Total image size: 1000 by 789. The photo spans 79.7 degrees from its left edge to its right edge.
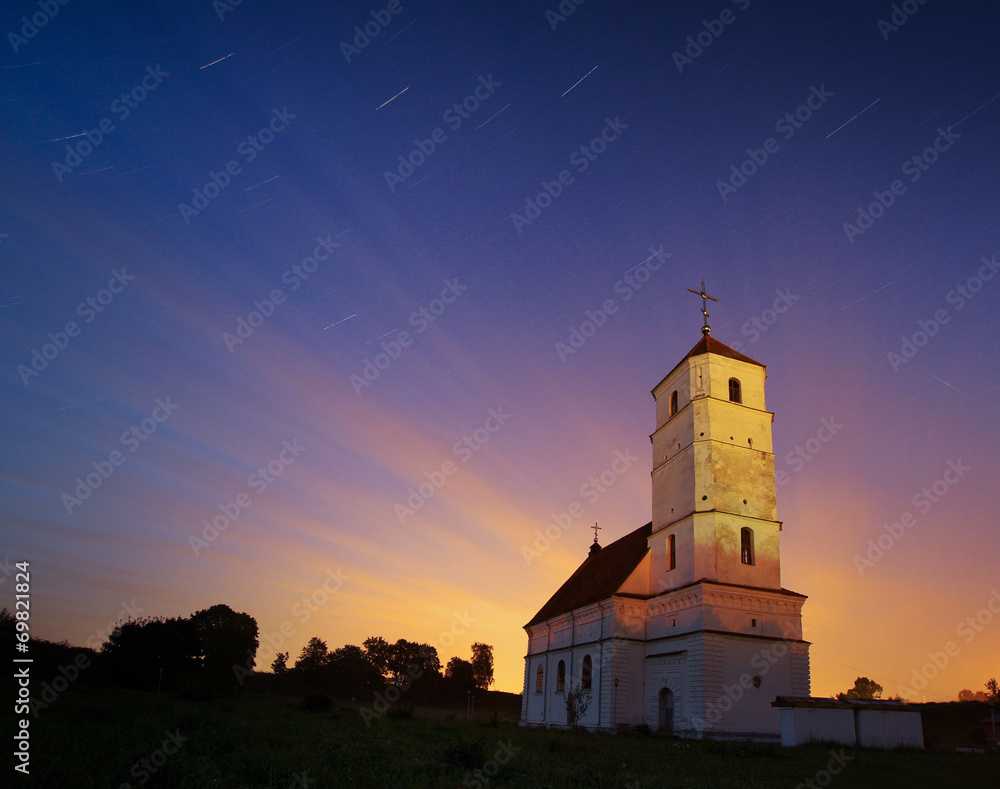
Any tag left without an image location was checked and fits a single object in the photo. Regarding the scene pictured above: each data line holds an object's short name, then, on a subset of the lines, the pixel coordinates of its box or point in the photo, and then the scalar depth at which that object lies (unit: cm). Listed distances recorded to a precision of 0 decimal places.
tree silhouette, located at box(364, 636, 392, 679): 9769
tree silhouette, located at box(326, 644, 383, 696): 8962
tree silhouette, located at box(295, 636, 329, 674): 9019
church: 2795
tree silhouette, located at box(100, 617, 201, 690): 5938
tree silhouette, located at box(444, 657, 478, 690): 9694
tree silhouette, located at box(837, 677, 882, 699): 10331
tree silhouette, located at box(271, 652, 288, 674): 10486
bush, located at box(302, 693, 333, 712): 4231
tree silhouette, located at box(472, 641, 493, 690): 10212
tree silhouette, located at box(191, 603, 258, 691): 6519
